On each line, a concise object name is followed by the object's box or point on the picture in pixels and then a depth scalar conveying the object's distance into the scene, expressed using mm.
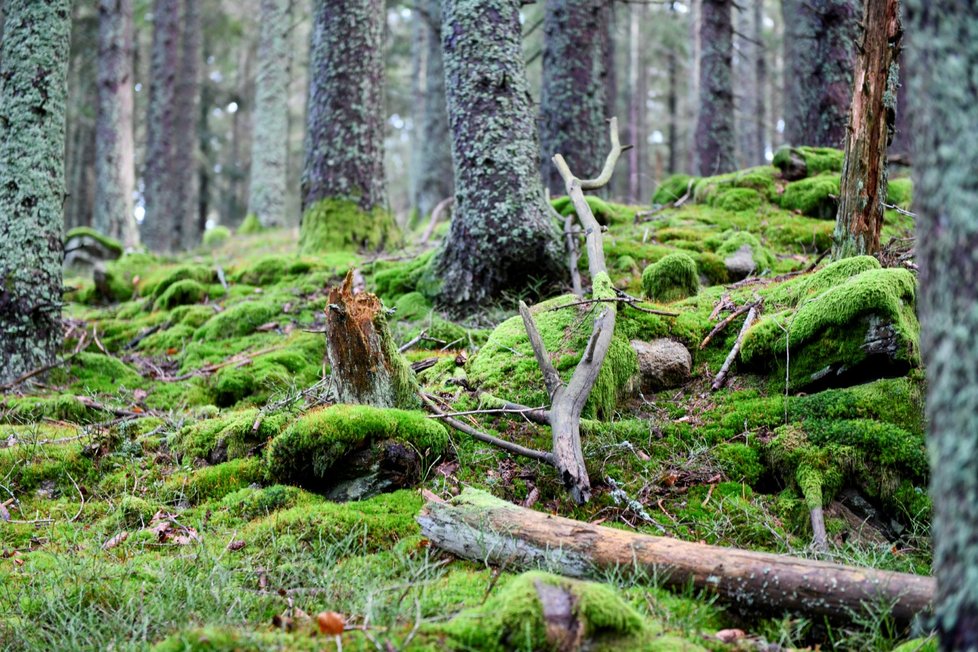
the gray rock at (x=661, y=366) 4824
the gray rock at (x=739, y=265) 6418
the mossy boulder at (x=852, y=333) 4102
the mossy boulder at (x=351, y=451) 3875
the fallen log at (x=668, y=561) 2625
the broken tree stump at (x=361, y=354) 4293
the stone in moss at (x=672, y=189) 9242
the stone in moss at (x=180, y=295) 8258
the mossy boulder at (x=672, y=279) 5754
